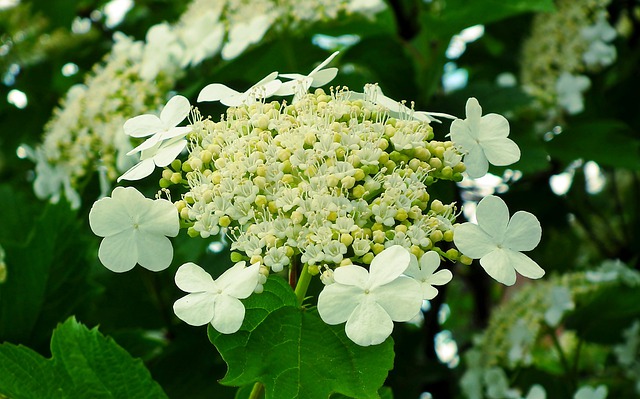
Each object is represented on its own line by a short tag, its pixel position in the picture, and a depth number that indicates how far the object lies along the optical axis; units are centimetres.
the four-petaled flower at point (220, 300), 30
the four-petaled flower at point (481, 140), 32
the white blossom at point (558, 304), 49
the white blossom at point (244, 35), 45
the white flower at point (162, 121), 34
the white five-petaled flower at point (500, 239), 30
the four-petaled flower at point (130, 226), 31
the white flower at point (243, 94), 33
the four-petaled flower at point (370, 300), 29
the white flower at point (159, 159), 32
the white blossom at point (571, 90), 54
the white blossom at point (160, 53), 45
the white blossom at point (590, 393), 42
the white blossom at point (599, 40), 55
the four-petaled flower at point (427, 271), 30
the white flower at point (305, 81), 33
